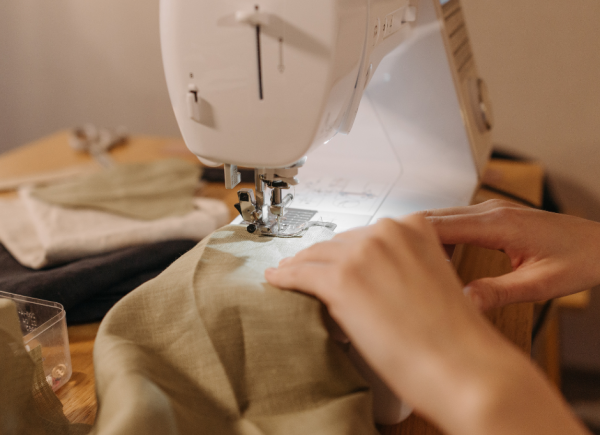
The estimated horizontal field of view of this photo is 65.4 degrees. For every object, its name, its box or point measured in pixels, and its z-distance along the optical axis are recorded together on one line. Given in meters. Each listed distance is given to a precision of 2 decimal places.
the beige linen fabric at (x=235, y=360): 0.43
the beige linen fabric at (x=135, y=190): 1.00
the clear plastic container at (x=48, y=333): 0.57
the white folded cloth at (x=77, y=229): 0.83
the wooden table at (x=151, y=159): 0.55
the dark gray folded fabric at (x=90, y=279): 0.69
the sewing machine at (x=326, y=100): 0.51
